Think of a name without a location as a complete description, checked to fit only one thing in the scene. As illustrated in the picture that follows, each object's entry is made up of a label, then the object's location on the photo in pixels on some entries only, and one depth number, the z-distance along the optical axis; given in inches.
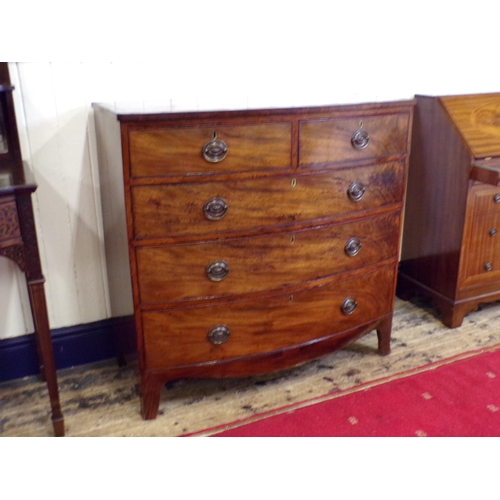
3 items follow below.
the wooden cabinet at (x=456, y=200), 91.7
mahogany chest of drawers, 63.7
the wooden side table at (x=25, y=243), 59.2
